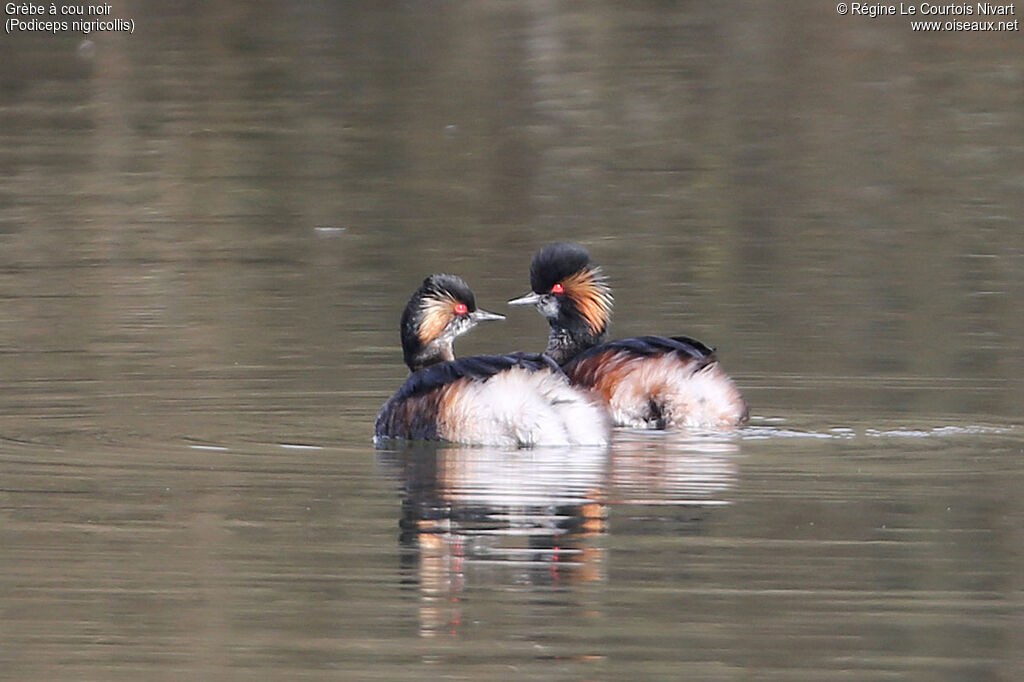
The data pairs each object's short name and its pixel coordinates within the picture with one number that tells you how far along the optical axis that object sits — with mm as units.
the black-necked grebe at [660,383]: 21078
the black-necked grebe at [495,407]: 19328
